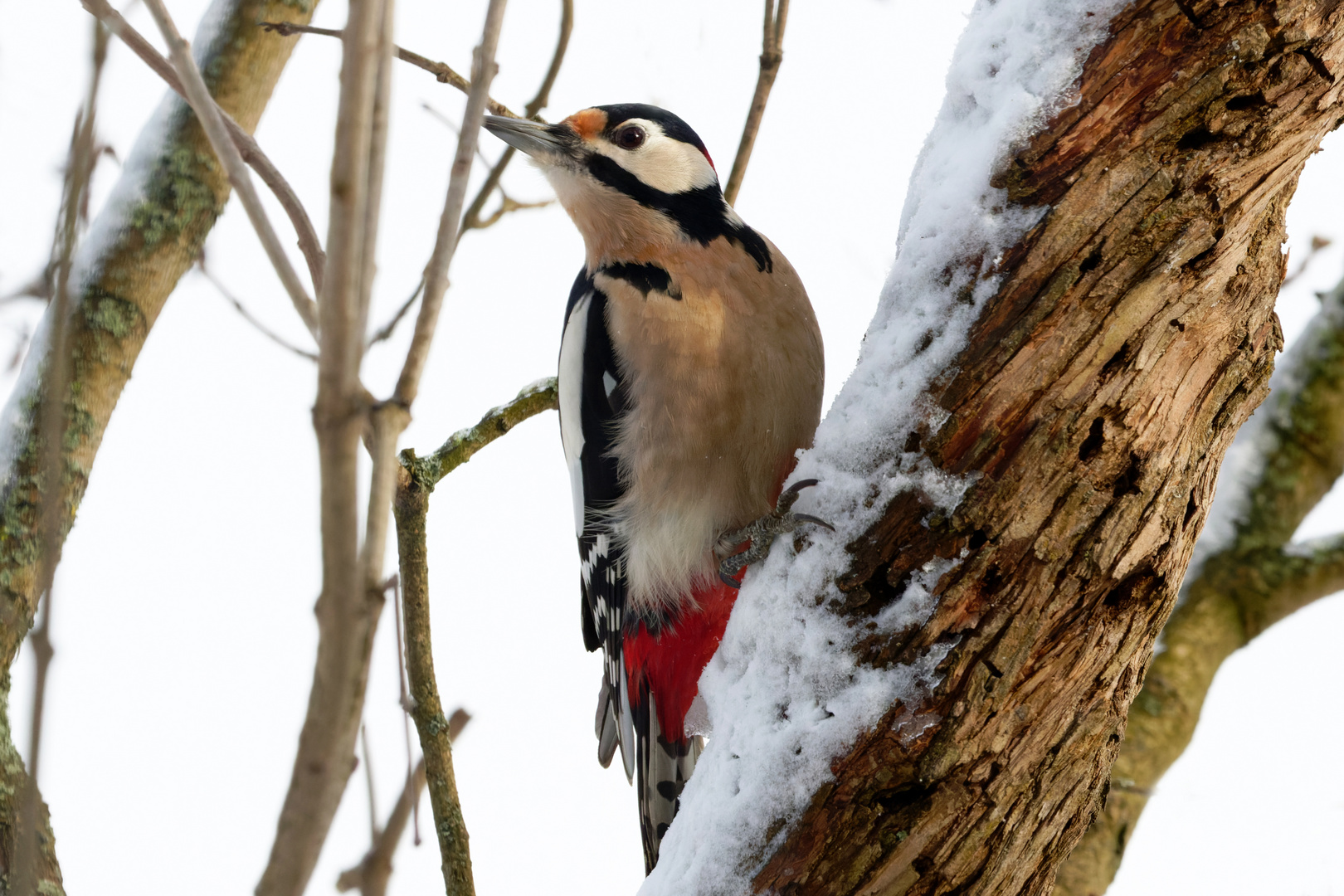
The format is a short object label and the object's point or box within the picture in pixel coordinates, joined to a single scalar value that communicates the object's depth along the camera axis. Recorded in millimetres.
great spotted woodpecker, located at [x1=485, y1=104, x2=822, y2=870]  5313
